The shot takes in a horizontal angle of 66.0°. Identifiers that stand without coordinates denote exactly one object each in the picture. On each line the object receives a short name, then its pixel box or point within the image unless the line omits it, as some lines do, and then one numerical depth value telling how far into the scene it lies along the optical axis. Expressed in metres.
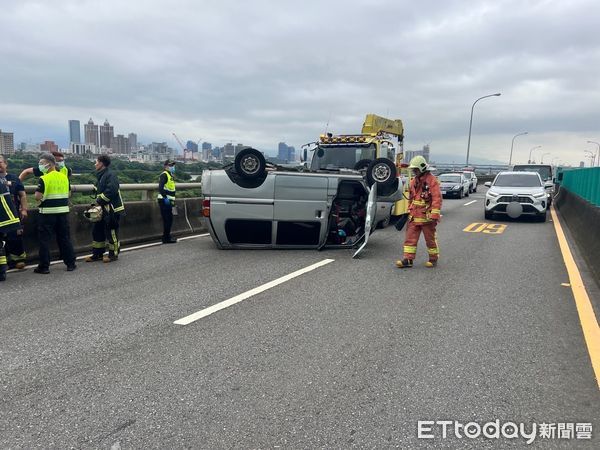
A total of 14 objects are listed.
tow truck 12.06
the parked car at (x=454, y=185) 25.38
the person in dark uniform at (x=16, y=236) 7.12
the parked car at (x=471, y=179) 31.41
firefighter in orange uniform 7.44
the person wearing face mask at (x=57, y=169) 7.45
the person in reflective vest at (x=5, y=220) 6.42
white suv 14.23
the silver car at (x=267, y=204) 8.47
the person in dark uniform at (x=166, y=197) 9.66
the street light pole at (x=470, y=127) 39.88
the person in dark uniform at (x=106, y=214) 7.79
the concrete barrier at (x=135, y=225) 7.85
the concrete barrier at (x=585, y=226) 7.88
